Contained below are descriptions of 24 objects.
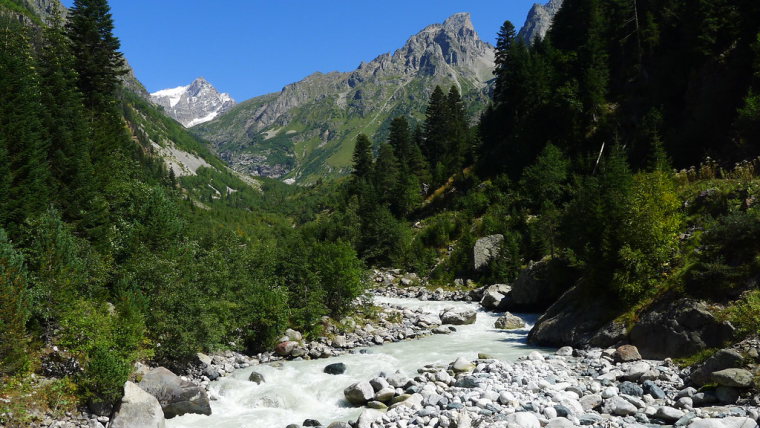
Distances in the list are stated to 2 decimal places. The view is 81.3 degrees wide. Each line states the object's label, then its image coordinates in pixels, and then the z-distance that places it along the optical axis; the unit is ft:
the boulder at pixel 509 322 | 115.53
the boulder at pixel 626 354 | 67.00
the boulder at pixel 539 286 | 128.77
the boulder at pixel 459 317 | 124.36
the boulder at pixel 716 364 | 49.62
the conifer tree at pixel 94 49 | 158.20
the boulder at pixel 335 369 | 79.41
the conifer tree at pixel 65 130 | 114.23
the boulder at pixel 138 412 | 55.21
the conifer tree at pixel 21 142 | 92.38
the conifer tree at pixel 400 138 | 350.02
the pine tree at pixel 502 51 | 271.49
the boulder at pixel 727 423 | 39.06
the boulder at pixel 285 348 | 95.35
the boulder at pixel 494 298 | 144.46
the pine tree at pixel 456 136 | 292.20
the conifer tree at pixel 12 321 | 54.70
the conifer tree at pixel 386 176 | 297.74
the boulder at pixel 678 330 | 60.59
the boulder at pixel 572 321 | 82.48
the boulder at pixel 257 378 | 74.95
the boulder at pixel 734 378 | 46.06
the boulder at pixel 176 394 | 61.16
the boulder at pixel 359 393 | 63.16
